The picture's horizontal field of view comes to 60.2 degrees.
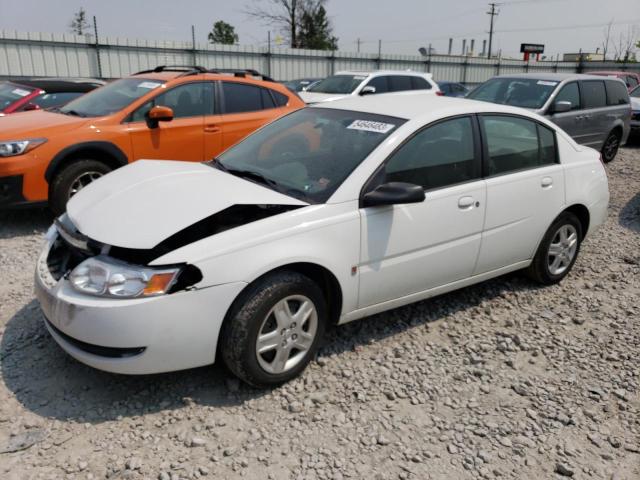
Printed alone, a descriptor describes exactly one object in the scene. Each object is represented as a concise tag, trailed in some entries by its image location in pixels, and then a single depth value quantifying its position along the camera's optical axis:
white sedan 2.81
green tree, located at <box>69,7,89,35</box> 50.97
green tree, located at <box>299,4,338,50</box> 38.12
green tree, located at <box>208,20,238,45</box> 56.50
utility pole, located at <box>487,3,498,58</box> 62.39
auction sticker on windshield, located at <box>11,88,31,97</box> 8.37
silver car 9.06
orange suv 5.51
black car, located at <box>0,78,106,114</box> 8.20
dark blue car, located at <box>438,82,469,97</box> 18.28
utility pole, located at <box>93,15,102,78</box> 18.53
